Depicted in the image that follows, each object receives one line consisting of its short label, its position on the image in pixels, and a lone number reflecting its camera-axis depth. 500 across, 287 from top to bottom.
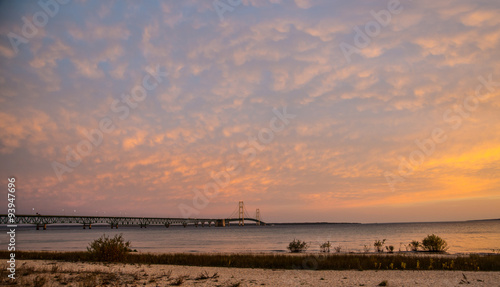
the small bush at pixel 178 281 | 15.25
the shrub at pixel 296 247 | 37.59
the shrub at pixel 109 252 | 24.05
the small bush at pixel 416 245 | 36.78
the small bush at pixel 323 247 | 37.78
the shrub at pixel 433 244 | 35.09
